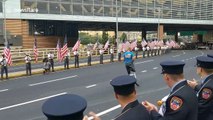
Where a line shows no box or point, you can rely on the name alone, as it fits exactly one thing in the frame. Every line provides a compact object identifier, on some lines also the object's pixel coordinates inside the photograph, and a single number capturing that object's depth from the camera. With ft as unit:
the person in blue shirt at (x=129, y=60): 58.44
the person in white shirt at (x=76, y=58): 101.13
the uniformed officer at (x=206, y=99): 16.48
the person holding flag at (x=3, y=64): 79.56
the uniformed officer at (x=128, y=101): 12.22
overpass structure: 151.12
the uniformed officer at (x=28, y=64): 85.30
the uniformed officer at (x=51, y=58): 92.27
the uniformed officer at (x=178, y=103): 13.48
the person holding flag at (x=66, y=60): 98.04
